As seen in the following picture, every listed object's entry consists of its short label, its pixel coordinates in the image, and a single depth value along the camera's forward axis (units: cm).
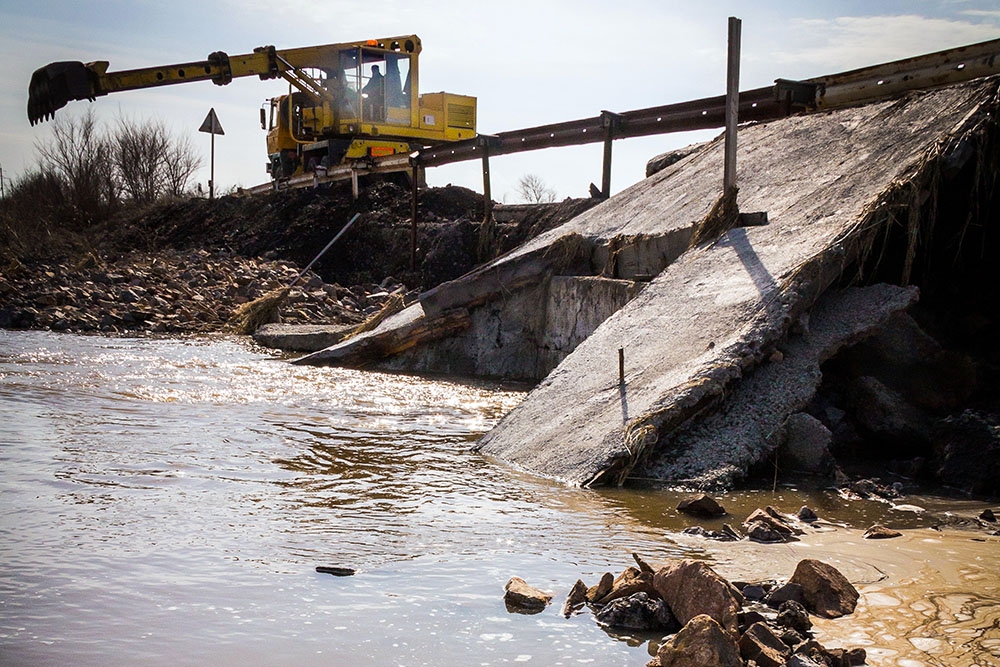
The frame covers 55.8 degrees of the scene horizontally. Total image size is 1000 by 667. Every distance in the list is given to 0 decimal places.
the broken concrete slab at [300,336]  1205
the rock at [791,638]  289
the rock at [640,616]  311
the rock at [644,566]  327
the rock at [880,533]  411
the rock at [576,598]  324
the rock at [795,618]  302
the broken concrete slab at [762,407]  511
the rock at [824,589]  315
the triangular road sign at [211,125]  2948
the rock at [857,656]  277
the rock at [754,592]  327
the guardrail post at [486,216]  1491
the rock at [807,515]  440
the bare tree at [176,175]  3572
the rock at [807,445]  531
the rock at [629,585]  323
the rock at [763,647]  272
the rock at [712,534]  407
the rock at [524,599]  322
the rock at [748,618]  297
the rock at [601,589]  329
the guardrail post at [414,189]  1638
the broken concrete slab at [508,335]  863
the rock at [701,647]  265
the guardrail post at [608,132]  1253
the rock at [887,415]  580
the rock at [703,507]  445
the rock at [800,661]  268
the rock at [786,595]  320
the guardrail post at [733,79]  704
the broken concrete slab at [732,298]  532
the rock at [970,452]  508
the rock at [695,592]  296
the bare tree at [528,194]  3150
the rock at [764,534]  404
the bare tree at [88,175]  3120
